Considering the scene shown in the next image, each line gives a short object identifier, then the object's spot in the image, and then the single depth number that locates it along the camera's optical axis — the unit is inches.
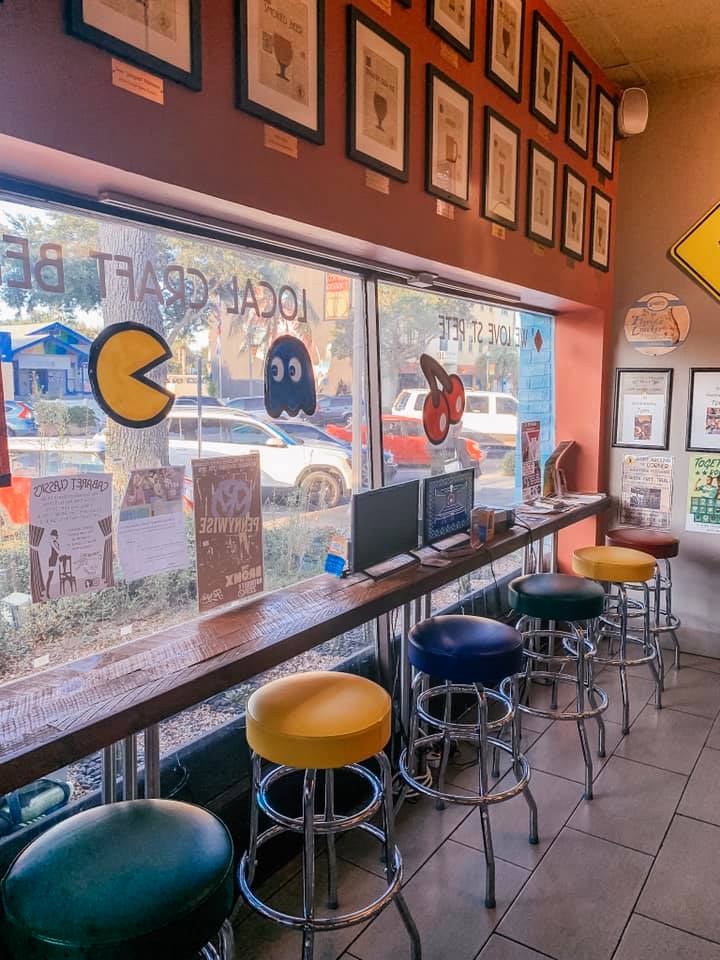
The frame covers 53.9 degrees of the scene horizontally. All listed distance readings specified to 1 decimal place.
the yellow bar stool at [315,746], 60.7
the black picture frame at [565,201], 128.7
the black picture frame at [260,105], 63.4
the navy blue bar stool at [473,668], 79.0
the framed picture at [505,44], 101.6
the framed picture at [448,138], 90.9
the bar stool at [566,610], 101.5
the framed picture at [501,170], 104.1
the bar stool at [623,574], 118.3
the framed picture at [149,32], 51.3
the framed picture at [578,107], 127.0
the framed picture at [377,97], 77.4
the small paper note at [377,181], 81.4
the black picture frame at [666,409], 150.5
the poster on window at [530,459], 138.4
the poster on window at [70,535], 58.7
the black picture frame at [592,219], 141.0
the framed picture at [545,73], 113.8
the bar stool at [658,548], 138.5
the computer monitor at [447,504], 99.9
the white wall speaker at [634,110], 134.8
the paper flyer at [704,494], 147.1
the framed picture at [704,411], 145.9
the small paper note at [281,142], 67.7
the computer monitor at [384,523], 88.0
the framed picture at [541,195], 117.3
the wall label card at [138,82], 54.0
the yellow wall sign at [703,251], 137.9
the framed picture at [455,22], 88.7
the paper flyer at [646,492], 152.5
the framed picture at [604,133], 139.1
